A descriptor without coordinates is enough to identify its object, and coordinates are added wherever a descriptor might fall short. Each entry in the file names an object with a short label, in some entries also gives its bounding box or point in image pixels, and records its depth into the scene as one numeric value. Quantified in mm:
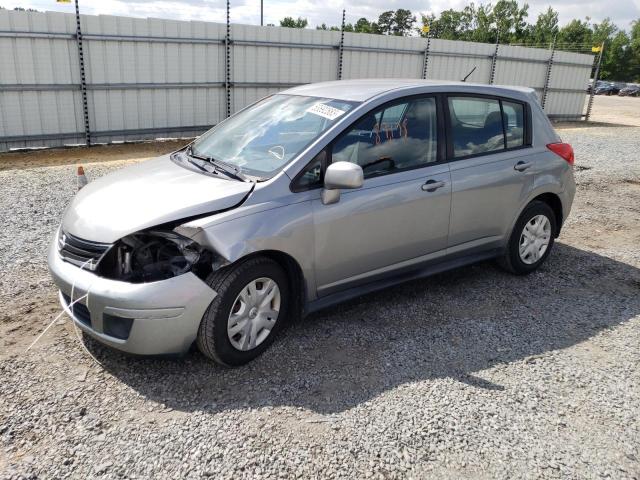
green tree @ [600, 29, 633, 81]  68188
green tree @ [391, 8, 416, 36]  97625
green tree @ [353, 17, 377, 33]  72138
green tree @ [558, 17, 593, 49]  67938
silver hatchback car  3221
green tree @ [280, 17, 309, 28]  60969
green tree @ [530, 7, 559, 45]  66500
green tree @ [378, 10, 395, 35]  97562
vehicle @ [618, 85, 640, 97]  50094
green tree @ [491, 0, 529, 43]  63219
